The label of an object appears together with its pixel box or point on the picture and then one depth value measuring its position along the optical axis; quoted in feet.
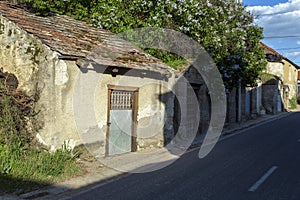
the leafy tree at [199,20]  43.04
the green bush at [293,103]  122.21
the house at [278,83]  93.86
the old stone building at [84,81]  26.32
